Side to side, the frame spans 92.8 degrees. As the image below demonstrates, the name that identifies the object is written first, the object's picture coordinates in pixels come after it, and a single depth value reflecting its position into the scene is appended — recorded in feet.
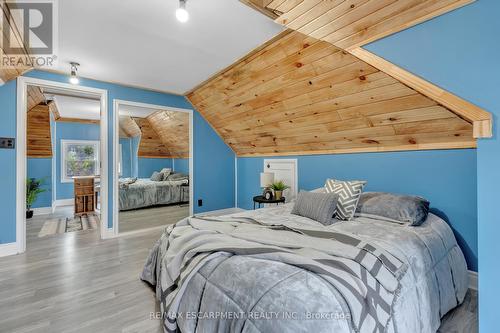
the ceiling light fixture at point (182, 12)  5.68
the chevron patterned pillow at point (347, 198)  7.38
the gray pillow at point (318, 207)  7.11
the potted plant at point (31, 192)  15.17
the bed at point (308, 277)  3.38
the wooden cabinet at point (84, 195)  16.52
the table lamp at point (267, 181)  12.27
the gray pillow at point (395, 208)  6.57
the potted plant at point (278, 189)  12.02
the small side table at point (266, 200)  11.70
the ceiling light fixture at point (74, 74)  9.72
